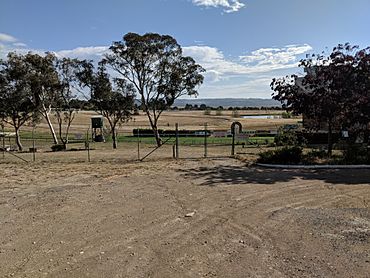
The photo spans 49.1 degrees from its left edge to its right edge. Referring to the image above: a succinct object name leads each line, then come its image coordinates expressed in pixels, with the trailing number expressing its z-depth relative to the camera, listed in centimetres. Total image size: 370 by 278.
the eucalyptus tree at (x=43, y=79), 3816
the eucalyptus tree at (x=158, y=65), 3634
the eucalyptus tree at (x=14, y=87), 3747
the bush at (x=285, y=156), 1661
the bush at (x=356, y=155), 1615
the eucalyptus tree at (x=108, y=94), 3900
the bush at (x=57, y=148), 3514
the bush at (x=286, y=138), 2710
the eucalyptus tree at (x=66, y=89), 3962
